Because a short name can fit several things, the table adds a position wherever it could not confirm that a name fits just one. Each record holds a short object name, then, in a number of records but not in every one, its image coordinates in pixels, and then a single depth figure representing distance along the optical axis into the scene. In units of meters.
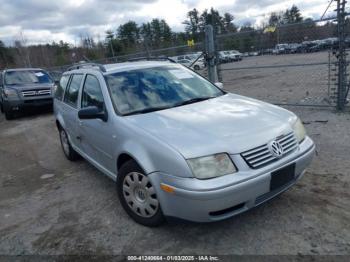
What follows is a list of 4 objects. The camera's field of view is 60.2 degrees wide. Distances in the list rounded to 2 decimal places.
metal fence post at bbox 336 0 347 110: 5.75
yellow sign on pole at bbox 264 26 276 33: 6.79
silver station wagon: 2.50
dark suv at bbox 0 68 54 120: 10.33
